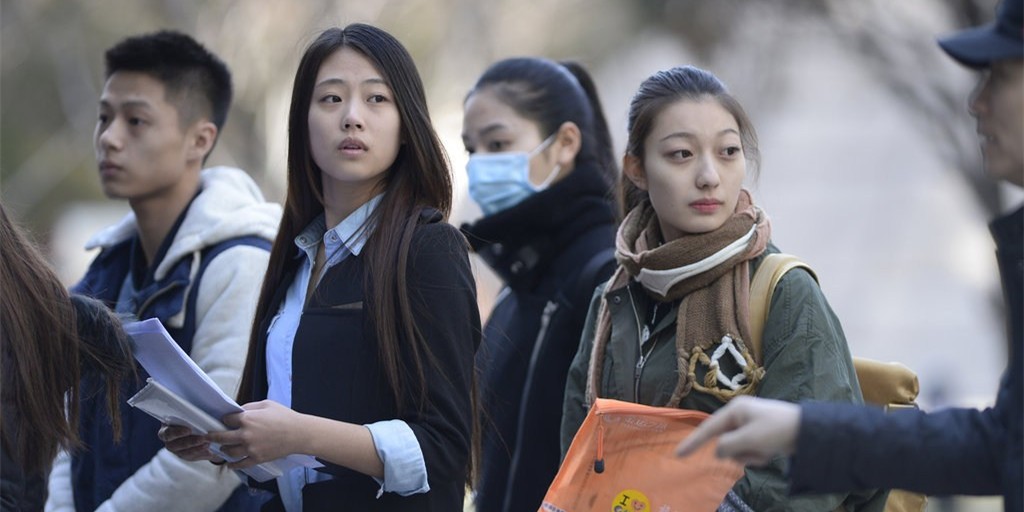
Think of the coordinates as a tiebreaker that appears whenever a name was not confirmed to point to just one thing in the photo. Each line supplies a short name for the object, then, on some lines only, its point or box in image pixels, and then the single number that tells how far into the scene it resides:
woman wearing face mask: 8.09
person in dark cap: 4.35
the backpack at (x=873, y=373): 6.05
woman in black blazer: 5.49
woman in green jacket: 5.81
